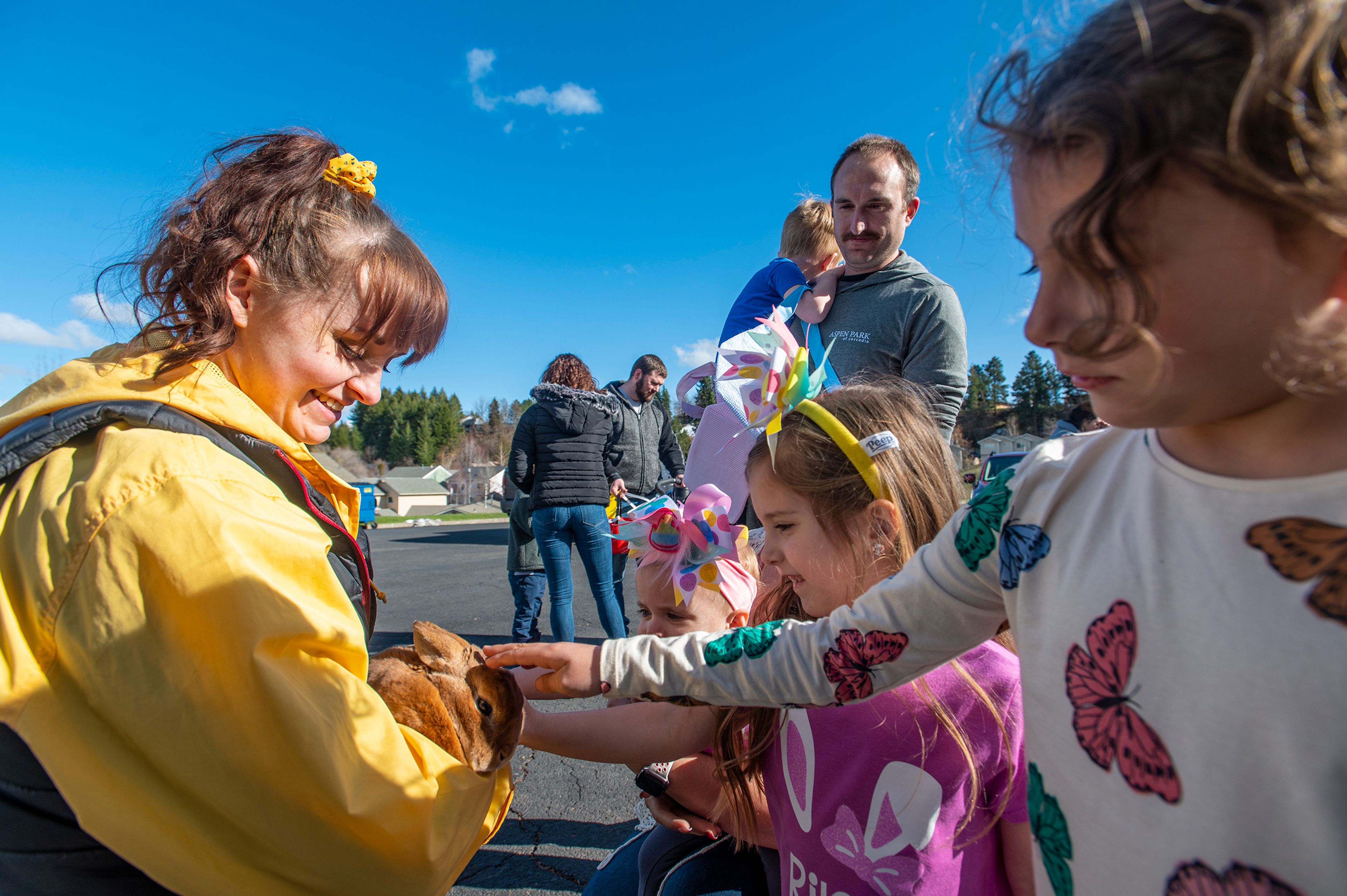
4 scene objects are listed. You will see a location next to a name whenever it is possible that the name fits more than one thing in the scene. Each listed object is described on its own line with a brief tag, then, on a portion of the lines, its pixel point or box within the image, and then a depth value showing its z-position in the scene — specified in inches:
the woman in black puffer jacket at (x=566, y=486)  179.3
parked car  372.8
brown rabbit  42.6
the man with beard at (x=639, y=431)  202.5
